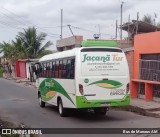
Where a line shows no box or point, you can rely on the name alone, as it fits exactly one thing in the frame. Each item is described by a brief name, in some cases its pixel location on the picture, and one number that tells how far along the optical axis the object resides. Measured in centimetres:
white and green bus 1366
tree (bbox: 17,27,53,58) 4897
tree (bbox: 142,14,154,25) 4548
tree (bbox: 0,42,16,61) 5809
